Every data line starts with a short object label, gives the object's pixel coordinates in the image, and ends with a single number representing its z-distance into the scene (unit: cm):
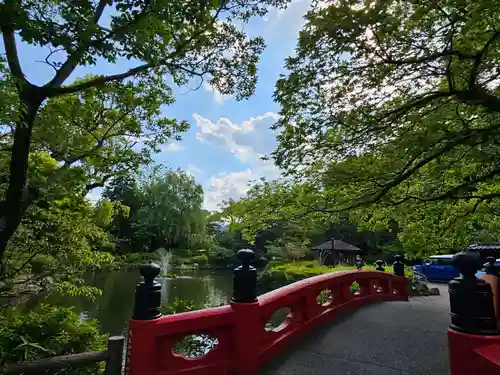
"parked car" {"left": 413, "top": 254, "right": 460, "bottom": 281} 1391
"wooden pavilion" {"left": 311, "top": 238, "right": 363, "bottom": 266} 1975
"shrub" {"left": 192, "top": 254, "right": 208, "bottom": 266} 3153
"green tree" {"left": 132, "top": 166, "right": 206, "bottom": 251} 3180
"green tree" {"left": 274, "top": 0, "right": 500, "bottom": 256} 282
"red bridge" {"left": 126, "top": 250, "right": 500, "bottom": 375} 186
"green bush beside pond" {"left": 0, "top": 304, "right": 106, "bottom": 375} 376
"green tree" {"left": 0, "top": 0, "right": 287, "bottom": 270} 241
